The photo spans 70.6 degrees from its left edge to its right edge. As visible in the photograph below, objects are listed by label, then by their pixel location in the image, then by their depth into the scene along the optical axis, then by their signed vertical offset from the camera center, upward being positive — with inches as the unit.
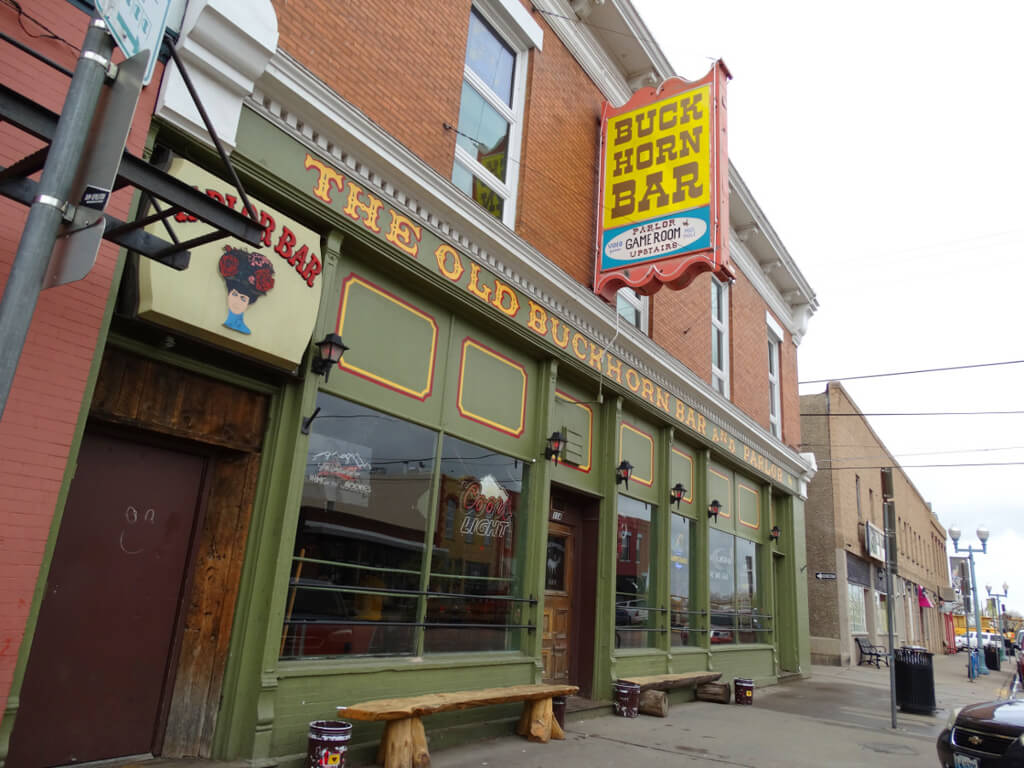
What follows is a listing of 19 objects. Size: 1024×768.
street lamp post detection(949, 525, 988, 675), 1021.5 +125.5
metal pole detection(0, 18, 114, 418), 92.0 +46.5
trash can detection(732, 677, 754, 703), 467.5 -46.8
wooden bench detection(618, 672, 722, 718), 388.2 -43.0
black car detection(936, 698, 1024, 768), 248.1 -36.3
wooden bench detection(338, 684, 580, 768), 223.1 -38.2
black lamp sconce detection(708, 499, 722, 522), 527.2 +72.8
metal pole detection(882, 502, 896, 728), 405.7 +38.7
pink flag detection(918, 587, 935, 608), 1444.4 +51.6
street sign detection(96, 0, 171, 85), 102.0 +76.4
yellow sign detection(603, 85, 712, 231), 379.9 +236.8
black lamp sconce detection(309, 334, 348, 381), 240.5 +74.2
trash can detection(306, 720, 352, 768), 209.3 -45.2
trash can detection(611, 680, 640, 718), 377.4 -47.4
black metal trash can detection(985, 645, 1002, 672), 1045.8 -33.7
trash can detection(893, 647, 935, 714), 480.7 -35.8
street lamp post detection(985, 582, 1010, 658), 1691.7 +90.3
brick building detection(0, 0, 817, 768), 201.3 +59.3
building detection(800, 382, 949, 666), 927.7 +116.4
